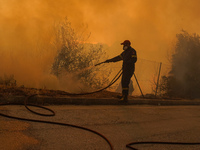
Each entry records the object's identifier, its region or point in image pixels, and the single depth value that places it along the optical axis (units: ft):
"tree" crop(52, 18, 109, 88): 36.42
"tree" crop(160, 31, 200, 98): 55.67
